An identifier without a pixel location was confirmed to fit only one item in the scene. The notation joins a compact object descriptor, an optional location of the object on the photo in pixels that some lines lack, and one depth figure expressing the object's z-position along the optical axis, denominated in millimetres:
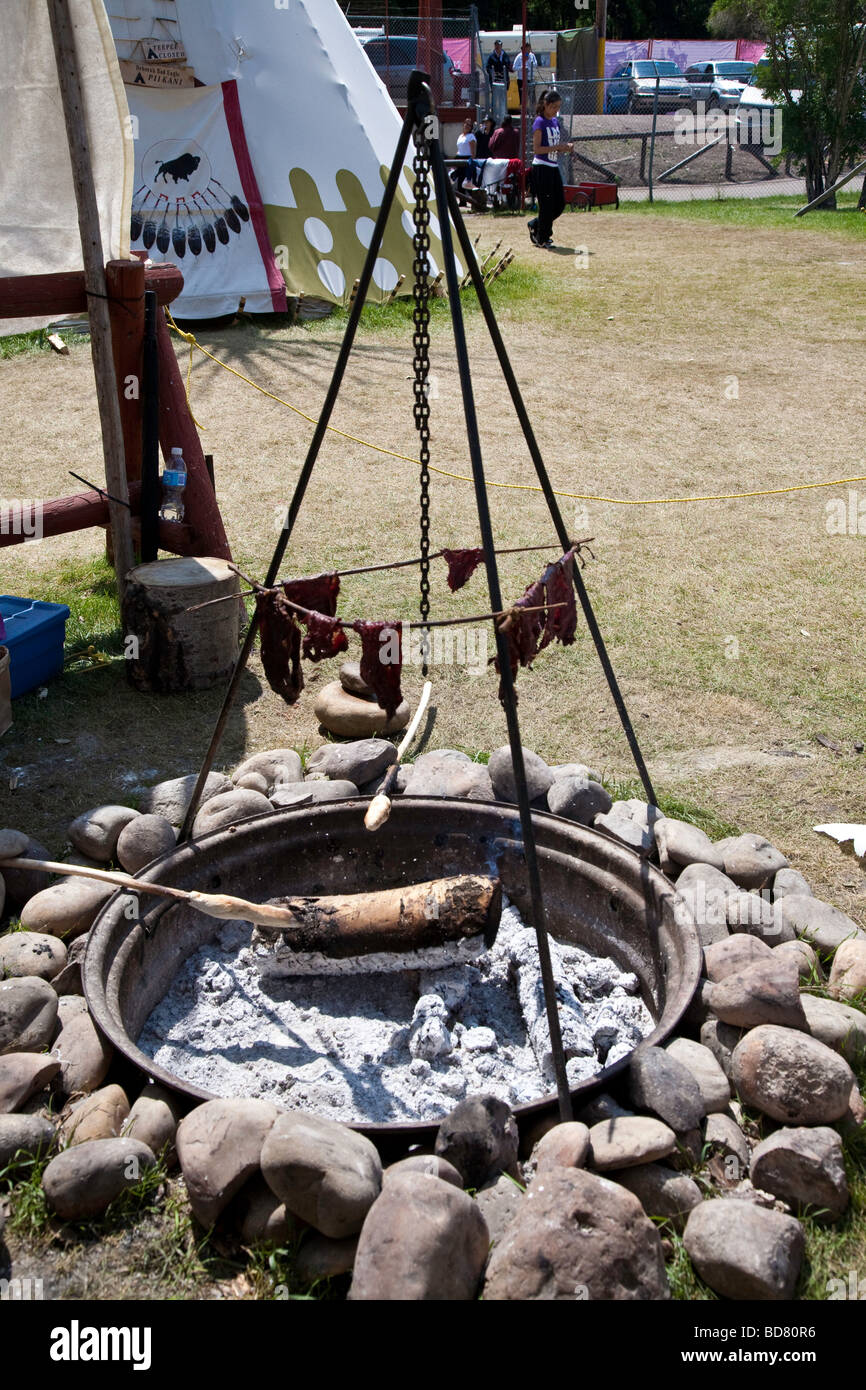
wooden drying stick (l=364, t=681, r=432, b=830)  2883
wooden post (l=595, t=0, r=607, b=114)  27375
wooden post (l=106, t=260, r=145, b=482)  4648
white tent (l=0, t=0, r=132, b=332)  4496
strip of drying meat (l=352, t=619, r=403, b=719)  2701
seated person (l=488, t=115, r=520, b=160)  19391
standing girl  13641
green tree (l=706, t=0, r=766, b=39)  31348
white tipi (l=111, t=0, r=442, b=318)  9688
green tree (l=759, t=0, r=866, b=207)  17391
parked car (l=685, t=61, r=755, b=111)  24859
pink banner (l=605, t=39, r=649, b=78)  32875
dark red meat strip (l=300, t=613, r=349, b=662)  2721
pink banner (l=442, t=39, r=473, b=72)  26141
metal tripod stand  2307
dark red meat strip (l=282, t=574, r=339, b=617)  2957
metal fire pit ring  2771
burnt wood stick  2816
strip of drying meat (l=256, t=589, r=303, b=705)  2801
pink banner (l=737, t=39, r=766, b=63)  32562
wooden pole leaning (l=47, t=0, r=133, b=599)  4406
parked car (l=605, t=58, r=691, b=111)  25875
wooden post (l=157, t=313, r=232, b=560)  5012
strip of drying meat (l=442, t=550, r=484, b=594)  3242
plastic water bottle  4934
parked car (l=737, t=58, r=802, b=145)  22359
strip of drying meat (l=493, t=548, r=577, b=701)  2494
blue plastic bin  4449
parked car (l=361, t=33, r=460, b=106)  21531
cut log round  4504
